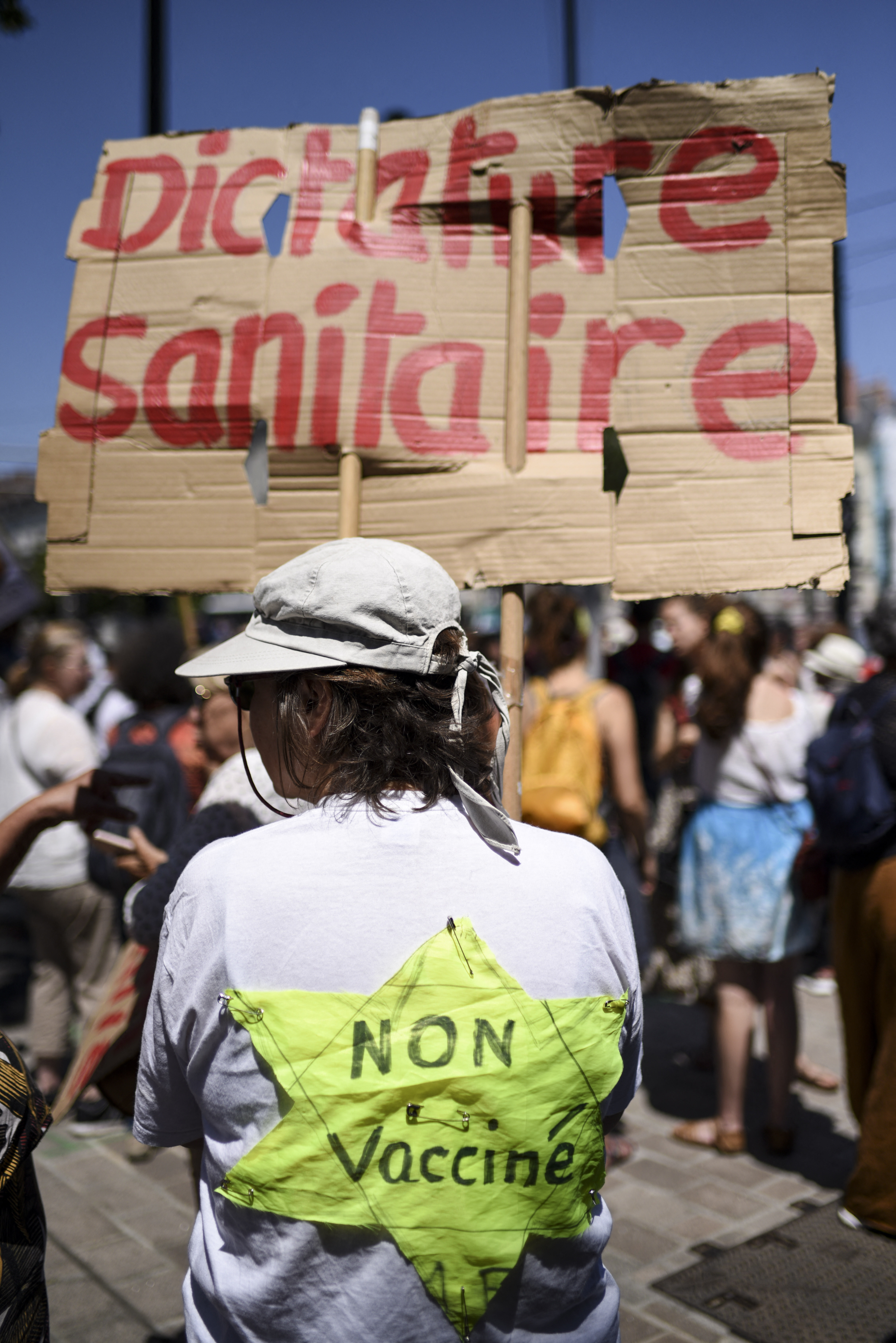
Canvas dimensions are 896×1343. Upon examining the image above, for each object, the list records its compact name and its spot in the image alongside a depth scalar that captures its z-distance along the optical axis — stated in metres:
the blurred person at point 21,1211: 1.39
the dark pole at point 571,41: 12.02
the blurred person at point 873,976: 3.15
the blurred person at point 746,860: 4.01
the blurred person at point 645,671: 7.49
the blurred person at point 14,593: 6.52
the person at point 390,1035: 1.24
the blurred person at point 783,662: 6.77
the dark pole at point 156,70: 7.09
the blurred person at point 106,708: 6.39
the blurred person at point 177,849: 2.28
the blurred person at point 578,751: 3.89
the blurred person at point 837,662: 5.61
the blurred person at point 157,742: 3.95
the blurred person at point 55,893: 4.44
